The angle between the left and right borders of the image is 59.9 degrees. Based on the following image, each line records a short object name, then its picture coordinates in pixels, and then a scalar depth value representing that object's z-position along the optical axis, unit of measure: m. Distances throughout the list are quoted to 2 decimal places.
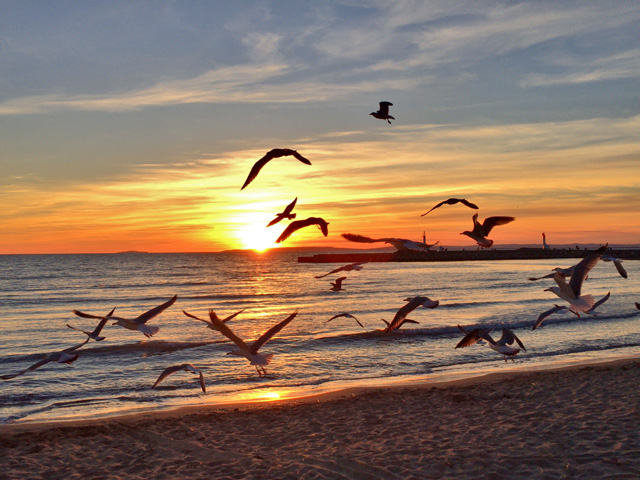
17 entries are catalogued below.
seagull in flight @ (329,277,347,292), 10.50
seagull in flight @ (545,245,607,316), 6.64
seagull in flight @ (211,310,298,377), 5.64
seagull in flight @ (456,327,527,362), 8.83
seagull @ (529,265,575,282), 8.02
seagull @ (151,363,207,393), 7.45
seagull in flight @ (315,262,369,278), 7.02
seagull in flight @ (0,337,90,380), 8.23
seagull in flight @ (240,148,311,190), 5.29
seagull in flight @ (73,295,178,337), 6.37
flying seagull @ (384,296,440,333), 8.15
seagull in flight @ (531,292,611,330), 9.11
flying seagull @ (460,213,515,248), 6.29
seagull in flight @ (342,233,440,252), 5.56
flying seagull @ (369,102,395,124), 7.93
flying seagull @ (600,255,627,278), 8.17
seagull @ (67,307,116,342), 8.04
